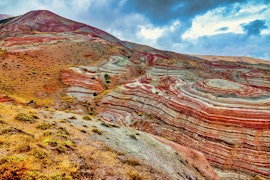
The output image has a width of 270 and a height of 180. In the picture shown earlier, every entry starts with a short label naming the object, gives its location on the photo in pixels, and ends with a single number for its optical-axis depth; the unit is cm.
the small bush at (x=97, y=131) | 1892
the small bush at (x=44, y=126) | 1617
